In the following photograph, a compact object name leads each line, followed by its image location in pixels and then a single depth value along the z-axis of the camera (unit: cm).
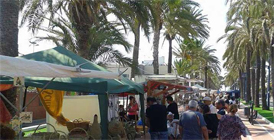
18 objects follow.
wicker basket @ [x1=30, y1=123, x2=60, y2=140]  926
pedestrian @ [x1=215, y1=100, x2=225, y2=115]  916
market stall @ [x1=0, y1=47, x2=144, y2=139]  846
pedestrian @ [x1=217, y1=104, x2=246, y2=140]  713
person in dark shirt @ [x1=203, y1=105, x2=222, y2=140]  809
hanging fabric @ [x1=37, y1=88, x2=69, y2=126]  1086
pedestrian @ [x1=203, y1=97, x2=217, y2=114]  922
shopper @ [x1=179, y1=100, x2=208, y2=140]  688
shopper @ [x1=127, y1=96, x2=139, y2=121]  1548
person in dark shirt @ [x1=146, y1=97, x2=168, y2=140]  838
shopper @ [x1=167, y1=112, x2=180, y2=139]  1047
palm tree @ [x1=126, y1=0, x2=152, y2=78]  1540
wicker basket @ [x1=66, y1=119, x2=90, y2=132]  1076
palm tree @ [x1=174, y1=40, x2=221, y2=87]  4781
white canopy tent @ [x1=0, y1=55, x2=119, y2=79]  574
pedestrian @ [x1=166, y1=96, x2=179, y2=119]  1134
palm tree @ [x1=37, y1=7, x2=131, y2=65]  1650
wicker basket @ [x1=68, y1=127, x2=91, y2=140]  945
